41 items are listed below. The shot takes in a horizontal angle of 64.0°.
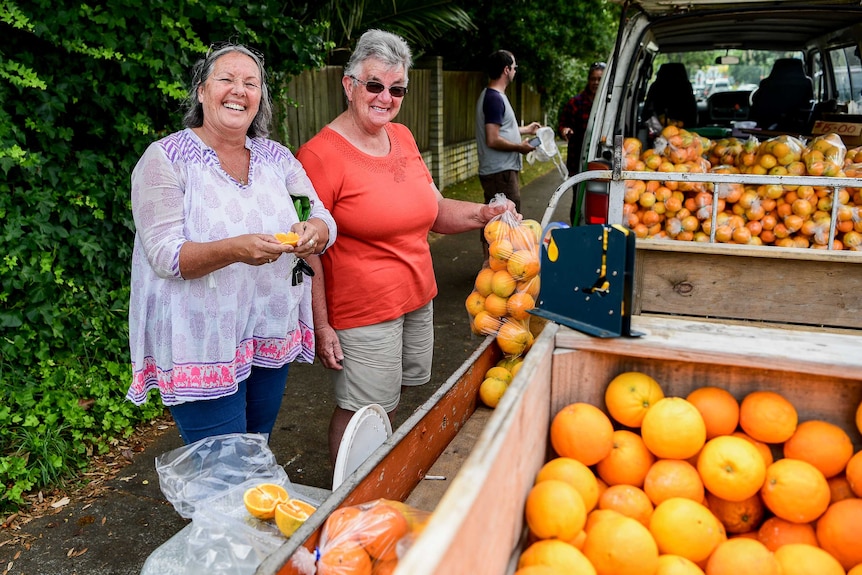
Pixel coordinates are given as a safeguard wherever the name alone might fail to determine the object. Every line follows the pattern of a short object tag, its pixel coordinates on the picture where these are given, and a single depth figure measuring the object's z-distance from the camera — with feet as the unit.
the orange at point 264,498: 5.36
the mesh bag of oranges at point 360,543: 4.13
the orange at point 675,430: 4.83
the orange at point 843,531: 4.44
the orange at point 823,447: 4.83
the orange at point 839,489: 4.84
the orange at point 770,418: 4.94
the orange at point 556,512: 4.31
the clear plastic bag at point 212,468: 5.98
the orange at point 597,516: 4.50
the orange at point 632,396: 5.14
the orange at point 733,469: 4.65
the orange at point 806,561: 4.28
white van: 12.03
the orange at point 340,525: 4.22
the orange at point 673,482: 4.76
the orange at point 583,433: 4.95
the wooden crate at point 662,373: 4.20
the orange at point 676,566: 4.16
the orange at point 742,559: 4.17
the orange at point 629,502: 4.69
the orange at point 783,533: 4.64
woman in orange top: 8.01
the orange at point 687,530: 4.40
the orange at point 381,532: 4.20
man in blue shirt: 18.28
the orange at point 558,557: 4.02
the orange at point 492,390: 6.93
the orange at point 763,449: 4.97
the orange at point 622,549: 4.19
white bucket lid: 6.10
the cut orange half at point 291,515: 5.10
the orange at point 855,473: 4.68
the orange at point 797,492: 4.60
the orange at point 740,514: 4.83
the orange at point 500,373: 7.08
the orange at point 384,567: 4.20
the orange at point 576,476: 4.69
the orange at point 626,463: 4.98
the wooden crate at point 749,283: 10.09
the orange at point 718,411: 5.04
